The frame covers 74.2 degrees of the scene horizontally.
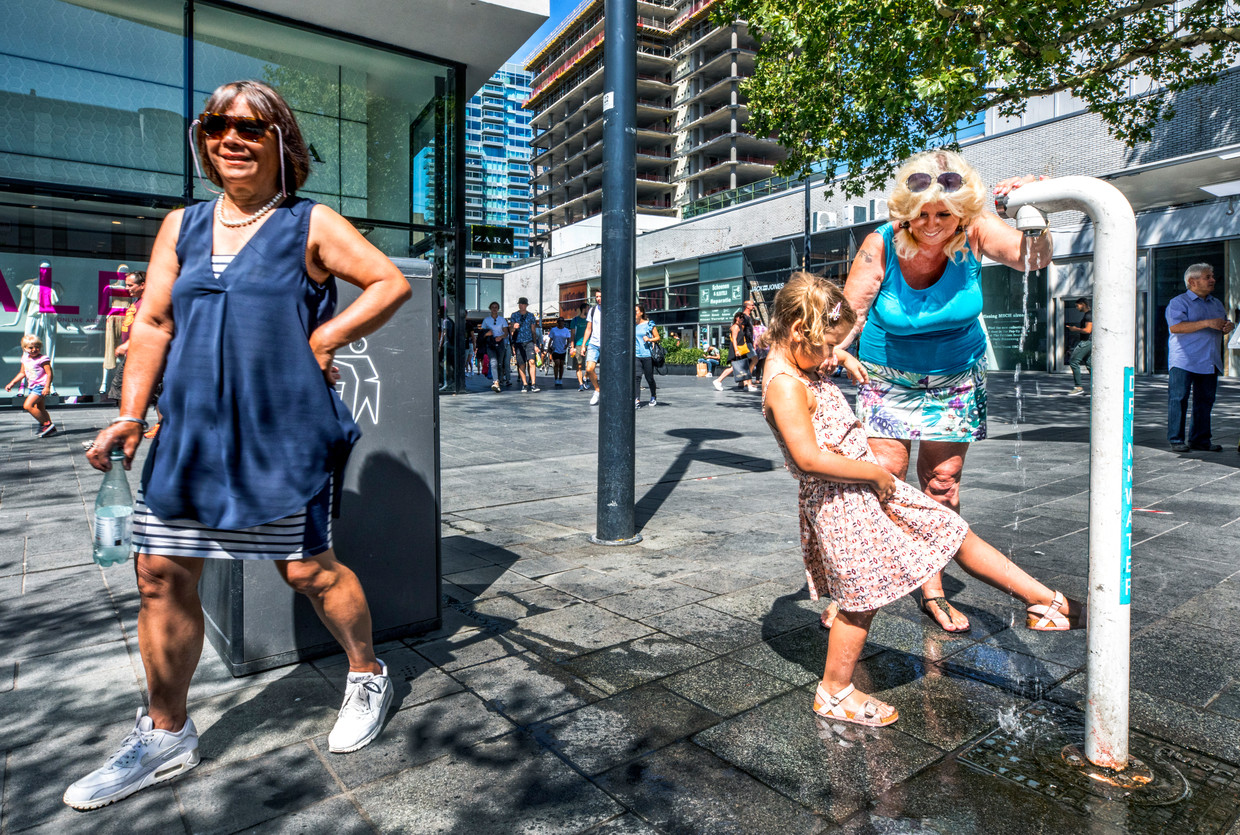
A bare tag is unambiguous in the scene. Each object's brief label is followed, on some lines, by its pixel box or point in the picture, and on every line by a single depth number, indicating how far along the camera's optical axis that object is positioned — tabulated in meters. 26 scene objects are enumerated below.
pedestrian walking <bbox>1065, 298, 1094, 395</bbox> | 15.52
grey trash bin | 2.83
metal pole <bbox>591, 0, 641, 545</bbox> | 4.67
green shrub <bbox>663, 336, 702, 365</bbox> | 32.28
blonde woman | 2.85
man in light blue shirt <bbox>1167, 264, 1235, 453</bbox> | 7.98
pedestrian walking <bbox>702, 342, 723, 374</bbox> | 29.31
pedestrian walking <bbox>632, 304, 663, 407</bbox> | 13.41
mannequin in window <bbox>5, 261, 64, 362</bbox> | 12.62
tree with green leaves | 9.87
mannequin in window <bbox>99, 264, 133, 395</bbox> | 11.20
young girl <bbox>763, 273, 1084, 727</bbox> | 2.37
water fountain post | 2.04
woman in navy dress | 2.04
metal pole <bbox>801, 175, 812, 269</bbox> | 29.02
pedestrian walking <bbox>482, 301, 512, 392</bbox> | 16.98
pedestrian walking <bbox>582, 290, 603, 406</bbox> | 13.76
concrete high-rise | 64.38
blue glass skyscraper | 145.38
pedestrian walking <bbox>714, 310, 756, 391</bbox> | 16.31
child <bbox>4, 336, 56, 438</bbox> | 8.86
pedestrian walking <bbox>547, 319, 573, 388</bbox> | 18.96
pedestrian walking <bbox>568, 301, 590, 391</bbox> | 18.72
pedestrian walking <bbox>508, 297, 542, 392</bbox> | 16.81
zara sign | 15.88
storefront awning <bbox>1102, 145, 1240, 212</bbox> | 9.24
